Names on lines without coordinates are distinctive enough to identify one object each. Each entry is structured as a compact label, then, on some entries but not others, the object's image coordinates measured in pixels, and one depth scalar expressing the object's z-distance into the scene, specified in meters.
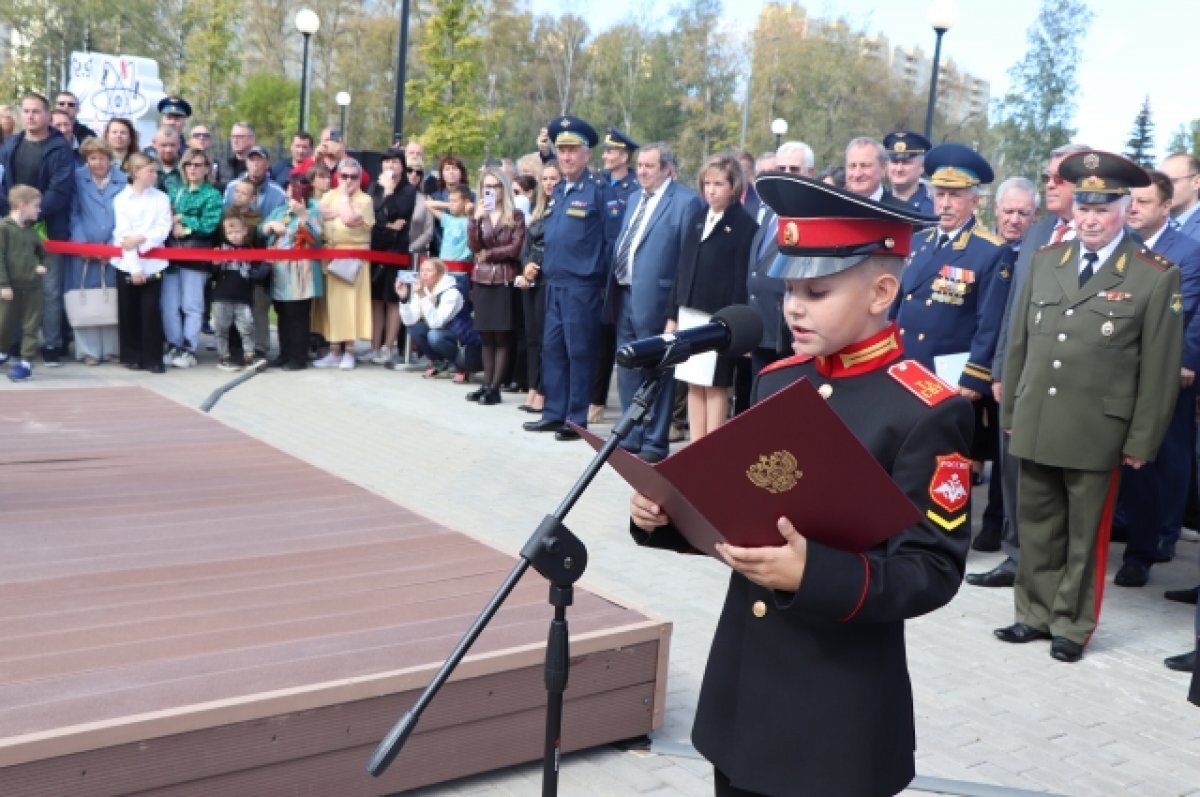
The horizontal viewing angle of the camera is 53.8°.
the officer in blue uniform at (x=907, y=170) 7.51
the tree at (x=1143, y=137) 38.56
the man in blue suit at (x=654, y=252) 8.45
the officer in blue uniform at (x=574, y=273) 9.08
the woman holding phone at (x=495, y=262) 10.33
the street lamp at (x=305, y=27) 20.69
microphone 2.16
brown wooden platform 2.96
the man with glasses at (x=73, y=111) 11.78
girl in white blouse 10.75
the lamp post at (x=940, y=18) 17.06
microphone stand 2.21
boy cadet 2.16
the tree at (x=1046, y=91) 41.09
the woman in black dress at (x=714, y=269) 7.88
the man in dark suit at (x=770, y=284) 7.14
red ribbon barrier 10.77
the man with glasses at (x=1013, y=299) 6.07
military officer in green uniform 5.08
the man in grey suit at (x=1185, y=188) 7.13
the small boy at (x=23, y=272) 10.04
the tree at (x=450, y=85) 34.16
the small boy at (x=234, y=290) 11.13
